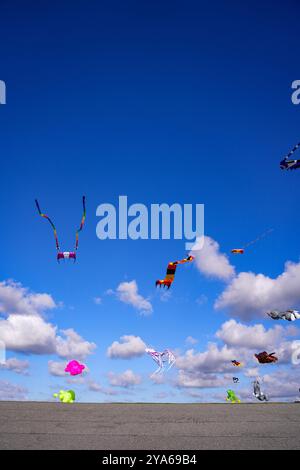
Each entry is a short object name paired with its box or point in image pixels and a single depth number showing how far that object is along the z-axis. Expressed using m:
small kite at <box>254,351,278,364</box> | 25.65
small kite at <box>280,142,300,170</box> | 22.22
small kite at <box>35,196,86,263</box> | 24.50
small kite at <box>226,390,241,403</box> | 25.91
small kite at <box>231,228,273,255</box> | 27.38
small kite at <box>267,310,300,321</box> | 22.92
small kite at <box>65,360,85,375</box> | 24.31
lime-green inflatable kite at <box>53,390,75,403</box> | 21.95
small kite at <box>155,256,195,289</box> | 25.60
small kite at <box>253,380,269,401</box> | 23.30
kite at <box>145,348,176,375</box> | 25.67
